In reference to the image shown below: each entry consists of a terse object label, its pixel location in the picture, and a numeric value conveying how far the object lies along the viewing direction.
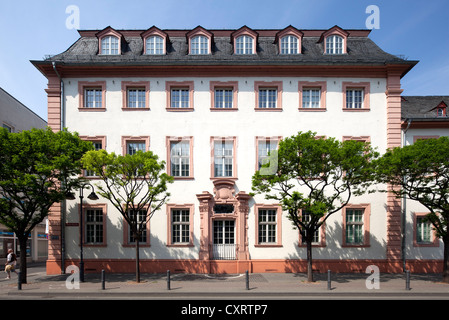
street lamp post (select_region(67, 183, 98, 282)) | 15.77
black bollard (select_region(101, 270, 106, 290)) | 13.92
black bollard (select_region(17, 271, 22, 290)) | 13.93
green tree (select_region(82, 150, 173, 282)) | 14.73
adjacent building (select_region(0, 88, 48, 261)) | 25.36
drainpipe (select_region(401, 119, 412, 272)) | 18.70
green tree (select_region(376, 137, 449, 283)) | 15.16
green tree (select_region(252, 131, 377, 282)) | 14.80
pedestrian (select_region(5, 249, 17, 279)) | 17.25
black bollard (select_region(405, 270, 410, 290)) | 13.82
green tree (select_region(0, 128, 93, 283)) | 14.90
